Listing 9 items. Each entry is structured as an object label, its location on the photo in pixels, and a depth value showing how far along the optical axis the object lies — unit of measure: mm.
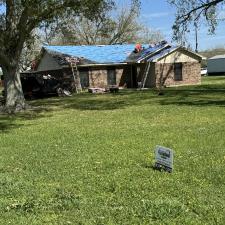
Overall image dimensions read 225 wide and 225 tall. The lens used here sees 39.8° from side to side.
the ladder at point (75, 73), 23347
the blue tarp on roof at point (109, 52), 24908
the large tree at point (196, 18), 18813
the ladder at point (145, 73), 24611
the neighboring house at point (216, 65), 42070
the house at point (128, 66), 24287
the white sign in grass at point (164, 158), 4897
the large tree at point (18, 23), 13198
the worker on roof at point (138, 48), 26079
